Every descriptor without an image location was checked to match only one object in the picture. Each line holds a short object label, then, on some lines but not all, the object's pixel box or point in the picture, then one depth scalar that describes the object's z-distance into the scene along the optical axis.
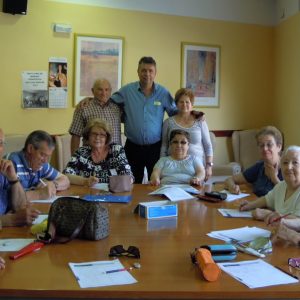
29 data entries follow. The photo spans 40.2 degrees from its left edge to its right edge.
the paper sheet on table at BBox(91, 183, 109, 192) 2.75
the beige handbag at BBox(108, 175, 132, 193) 2.67
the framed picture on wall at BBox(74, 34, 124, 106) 4.60
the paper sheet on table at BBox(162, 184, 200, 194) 2.70
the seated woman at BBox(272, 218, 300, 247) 1.67
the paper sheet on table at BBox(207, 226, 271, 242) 1.76
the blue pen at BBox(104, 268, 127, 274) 1.38
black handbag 1.69
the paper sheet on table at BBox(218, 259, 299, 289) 1.31
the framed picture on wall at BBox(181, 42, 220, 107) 5.02
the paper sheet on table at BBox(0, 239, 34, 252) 1.57
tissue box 2.08
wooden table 1.24
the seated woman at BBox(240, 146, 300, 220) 2.01
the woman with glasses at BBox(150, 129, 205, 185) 3.07
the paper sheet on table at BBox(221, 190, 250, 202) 2.55
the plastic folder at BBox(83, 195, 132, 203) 2.41
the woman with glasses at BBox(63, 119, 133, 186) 2.97
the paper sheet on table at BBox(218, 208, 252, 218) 2.15
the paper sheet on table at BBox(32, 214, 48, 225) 1.92
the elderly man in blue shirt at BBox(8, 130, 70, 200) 2.46
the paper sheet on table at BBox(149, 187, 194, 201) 2.53
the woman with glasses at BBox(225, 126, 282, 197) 2.63
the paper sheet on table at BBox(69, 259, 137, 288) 1.30
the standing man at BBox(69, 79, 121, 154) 3.46
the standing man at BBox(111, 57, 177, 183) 3.54
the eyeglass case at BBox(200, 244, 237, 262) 1.50
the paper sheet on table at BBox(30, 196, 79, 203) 2.37
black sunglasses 1.53
